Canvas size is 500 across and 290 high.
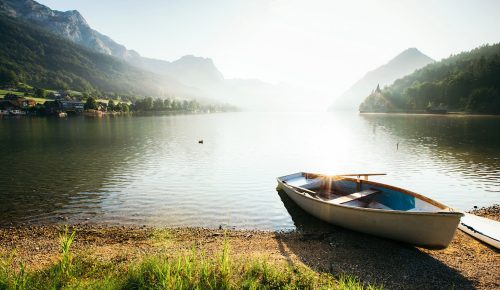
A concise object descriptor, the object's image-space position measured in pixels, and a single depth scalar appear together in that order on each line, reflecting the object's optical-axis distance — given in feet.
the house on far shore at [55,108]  606.55
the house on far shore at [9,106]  593.83
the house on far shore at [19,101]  602.12
